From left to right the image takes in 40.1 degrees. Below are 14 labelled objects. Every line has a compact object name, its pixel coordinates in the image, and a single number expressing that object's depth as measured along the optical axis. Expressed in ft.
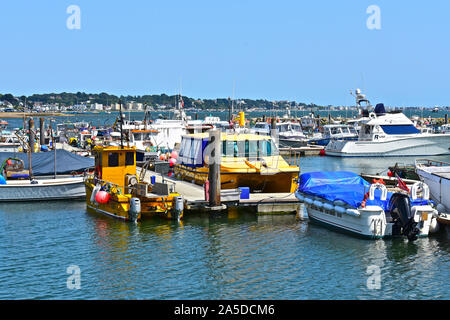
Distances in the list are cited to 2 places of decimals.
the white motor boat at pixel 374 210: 69.15
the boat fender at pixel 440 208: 78.10
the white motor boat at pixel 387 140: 191.72
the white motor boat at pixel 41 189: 96.94
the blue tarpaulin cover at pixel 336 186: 73.51
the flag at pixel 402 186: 80.13
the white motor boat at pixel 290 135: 216.74
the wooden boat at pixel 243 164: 90.02
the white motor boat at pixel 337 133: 209.92
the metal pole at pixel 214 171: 79.66
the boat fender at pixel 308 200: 77.96
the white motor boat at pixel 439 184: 77.97
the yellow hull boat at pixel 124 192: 79.20
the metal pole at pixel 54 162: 106.14
